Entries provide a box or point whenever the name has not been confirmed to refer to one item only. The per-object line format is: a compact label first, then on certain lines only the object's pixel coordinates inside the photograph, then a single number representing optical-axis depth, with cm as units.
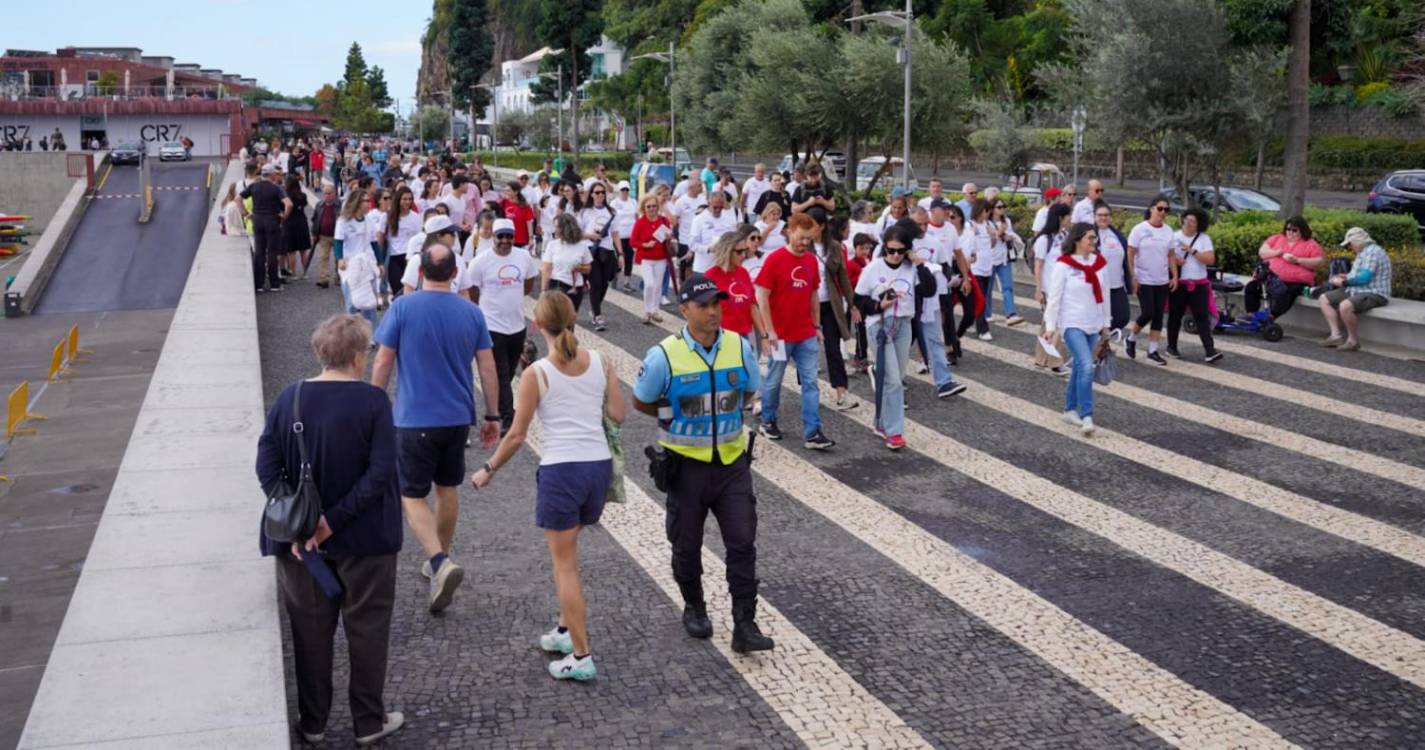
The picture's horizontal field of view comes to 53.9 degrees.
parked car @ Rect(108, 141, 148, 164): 6078
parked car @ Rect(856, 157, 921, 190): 4333
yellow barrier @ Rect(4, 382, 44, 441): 1273
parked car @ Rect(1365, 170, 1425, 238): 2933
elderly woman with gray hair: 520
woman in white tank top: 607
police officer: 643
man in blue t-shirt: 704
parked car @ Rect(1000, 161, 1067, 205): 3540
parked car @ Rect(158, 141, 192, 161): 7088
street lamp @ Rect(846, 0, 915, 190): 2583
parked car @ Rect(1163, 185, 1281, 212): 2905
